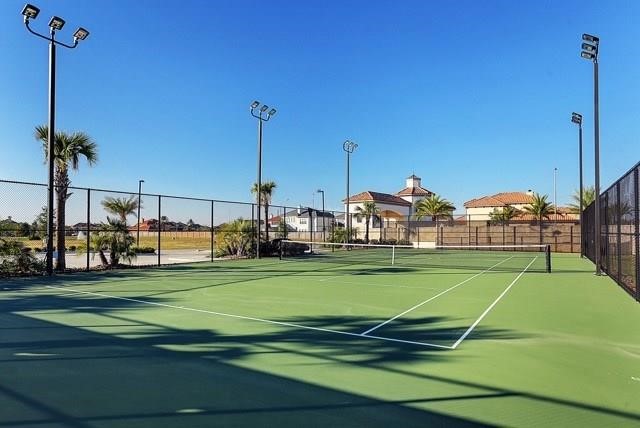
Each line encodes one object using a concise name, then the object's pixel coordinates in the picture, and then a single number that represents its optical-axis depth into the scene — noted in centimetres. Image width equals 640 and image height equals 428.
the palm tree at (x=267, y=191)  3638
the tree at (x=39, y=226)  1720
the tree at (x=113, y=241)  1930
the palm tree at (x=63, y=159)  1759
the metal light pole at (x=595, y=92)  1681
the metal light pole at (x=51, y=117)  1605
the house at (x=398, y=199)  8938
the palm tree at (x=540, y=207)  5653
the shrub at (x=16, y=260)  1598
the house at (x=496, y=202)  8106
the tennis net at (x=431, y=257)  2194
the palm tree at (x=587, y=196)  5223
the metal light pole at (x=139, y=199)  2086
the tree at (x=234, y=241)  2723
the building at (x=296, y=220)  7950
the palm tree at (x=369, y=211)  6015
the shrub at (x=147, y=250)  3544
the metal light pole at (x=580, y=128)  2775
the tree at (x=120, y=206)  2034
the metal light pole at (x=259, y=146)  2616
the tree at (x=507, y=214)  6175
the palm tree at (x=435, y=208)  6400
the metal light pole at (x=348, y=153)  3757
